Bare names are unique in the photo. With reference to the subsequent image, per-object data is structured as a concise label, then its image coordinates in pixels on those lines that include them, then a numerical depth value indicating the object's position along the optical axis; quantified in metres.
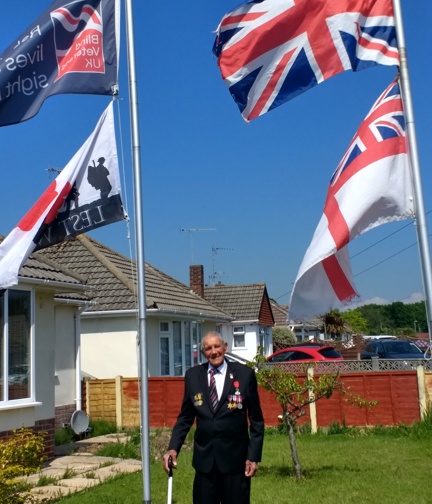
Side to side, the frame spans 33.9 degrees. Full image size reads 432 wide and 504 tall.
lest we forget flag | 6.68
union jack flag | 5.88
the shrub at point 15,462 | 6.73
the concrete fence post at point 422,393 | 15.33
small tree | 10.72
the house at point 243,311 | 35.88
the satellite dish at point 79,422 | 15.30
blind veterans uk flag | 7.04
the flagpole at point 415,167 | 5.15
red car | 22.95
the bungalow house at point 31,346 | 11.51
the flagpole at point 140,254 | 6.21
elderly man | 5.59
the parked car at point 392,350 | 25.05
